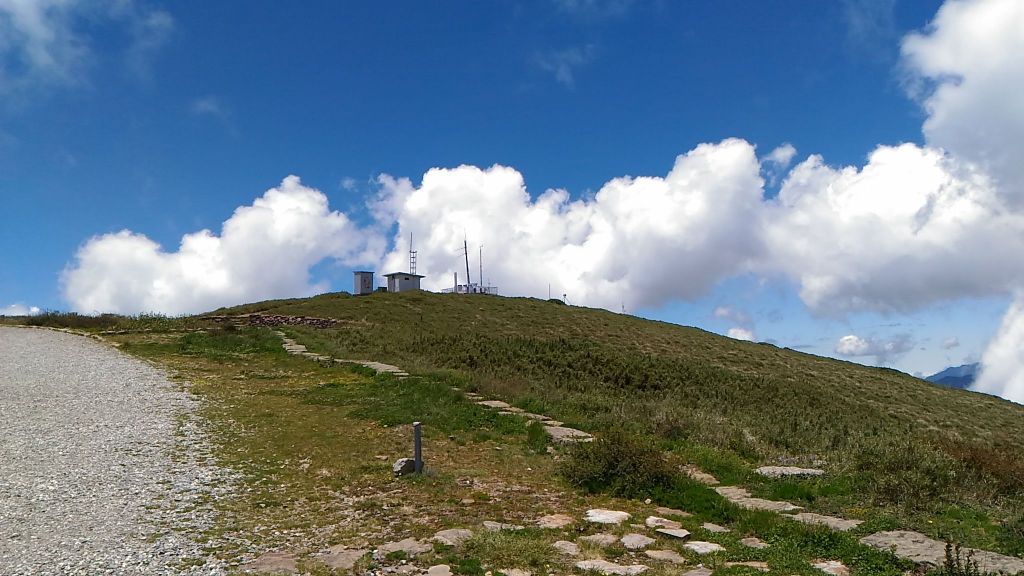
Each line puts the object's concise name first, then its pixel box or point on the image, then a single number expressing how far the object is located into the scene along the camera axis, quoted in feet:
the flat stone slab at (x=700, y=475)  33.52
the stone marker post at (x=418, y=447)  34.14
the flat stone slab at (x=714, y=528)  25.90
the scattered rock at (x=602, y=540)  24.59
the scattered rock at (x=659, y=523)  26.68
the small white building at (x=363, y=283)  234.58
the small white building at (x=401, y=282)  253.24
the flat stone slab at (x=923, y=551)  20.26
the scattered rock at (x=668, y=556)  22.79
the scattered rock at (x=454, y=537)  24.60
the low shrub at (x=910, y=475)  28.04
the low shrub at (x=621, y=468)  32.30
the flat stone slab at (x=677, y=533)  25.31
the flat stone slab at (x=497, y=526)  26.22
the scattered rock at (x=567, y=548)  23.43
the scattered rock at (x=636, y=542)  24.22
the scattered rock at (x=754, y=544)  23.72
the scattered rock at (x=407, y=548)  23.49
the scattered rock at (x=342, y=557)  22.41
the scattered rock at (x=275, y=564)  21.94
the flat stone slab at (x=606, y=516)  27.61
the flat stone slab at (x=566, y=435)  42.88
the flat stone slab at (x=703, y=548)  23.49
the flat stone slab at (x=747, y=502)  28.14
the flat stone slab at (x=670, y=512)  28.68
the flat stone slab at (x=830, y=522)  24.95
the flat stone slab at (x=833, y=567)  20.98
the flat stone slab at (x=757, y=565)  21.49
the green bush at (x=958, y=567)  18.66
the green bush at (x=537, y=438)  42.06
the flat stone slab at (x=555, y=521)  27.04
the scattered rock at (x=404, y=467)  35.01
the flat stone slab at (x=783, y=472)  33.41
